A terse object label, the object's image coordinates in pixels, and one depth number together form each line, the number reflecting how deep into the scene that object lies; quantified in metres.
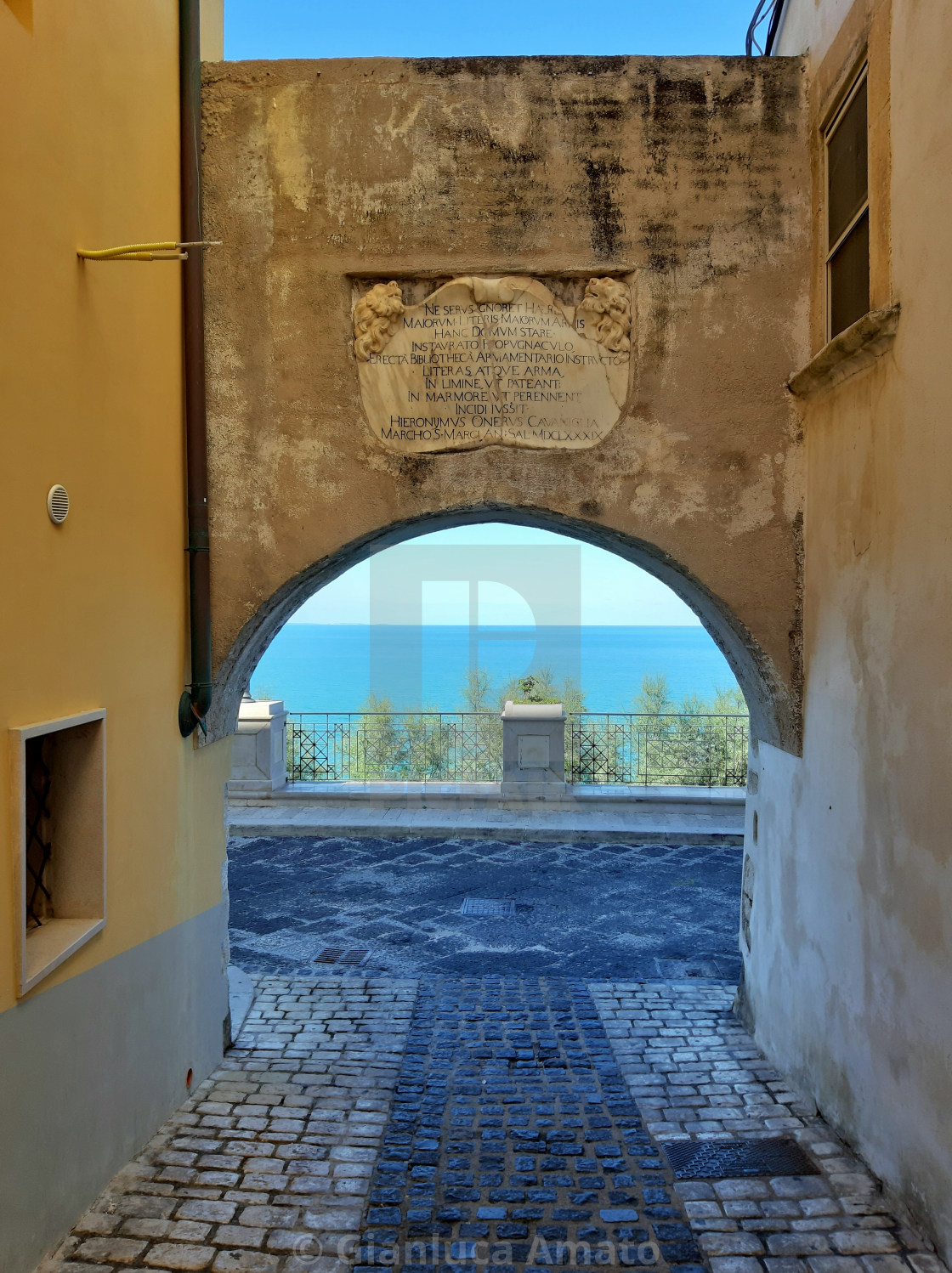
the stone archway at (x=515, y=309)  4.71
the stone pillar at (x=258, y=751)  10.54
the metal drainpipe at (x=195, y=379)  4.55
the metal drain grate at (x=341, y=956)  6.52
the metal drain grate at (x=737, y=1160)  3.67
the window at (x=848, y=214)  4.11
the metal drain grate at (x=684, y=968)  6.27
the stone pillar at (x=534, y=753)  10.45
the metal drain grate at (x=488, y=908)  7.52
